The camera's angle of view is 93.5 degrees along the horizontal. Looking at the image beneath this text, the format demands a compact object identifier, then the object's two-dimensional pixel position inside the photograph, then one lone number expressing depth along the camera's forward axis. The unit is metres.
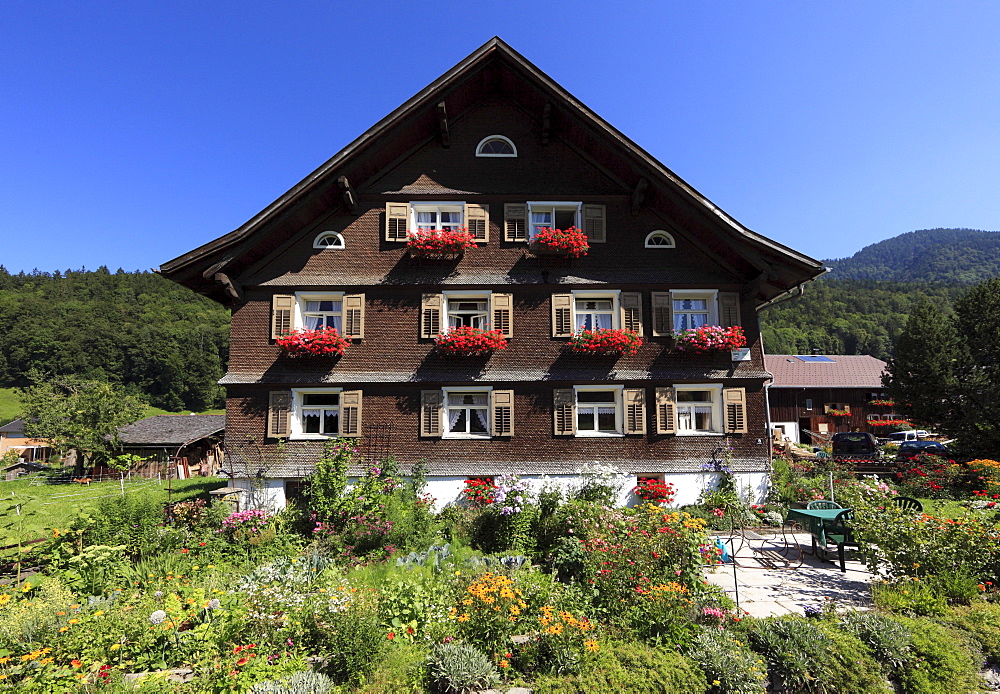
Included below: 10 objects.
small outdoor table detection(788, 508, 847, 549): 9.70
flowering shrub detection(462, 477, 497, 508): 12.42
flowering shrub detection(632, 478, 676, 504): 13.54
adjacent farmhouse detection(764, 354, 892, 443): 42.19
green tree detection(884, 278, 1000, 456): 22.03
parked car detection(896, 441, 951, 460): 26.33
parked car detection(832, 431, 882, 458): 24.48
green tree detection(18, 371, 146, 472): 32.91
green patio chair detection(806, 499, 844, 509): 10.62
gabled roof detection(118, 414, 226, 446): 35.75
